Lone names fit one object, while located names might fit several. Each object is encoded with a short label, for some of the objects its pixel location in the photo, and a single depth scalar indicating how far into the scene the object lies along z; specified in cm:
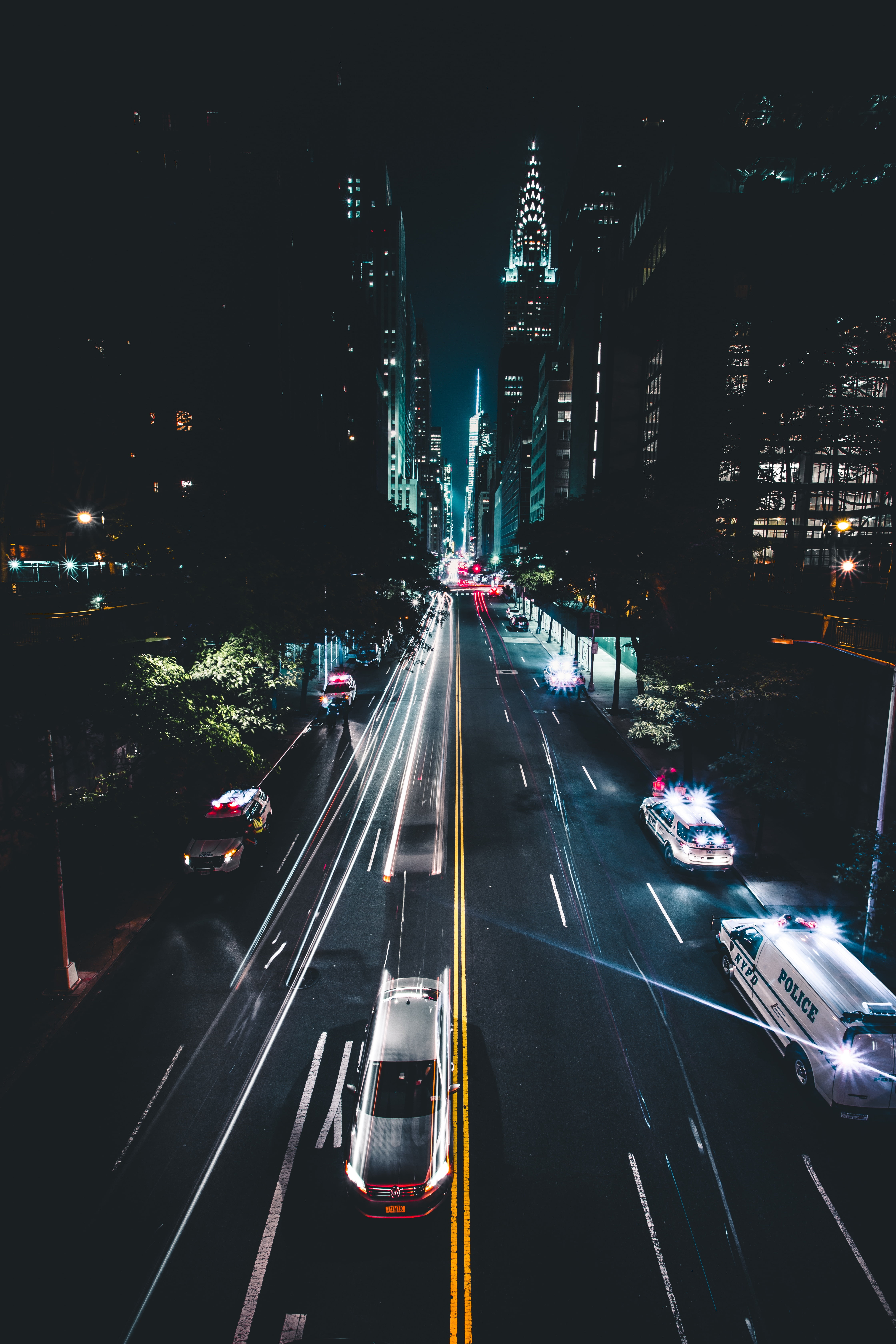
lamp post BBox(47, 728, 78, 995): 1194
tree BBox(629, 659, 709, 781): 1977
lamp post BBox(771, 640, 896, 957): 1355
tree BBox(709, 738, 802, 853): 1608
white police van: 882
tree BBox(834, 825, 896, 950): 1043
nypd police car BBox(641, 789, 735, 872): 1642
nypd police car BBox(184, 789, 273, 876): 1590
